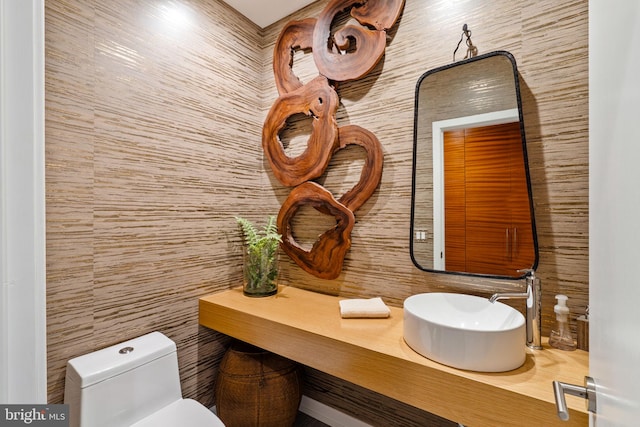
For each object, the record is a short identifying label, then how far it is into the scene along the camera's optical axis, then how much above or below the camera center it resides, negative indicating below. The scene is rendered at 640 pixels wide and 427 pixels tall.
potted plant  1.69 -0.30
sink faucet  1.07 -0.36
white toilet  1.09 -0.73
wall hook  1.28 +0.75
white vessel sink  0.90 -0.43
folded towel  1.35 -0.46
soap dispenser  1.06 -0.44
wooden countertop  0.83 -0.54
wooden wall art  1.53 +0.58
